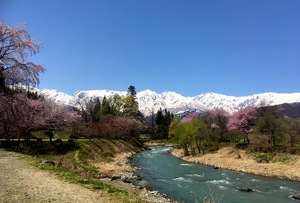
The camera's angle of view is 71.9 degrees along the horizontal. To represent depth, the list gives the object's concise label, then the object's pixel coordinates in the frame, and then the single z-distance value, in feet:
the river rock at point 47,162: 62.11
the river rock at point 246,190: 71.05
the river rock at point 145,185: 68.54
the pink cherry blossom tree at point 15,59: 63.99
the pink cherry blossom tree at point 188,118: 236.75
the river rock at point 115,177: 78.79
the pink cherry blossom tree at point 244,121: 159.76
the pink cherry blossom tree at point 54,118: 113.50
